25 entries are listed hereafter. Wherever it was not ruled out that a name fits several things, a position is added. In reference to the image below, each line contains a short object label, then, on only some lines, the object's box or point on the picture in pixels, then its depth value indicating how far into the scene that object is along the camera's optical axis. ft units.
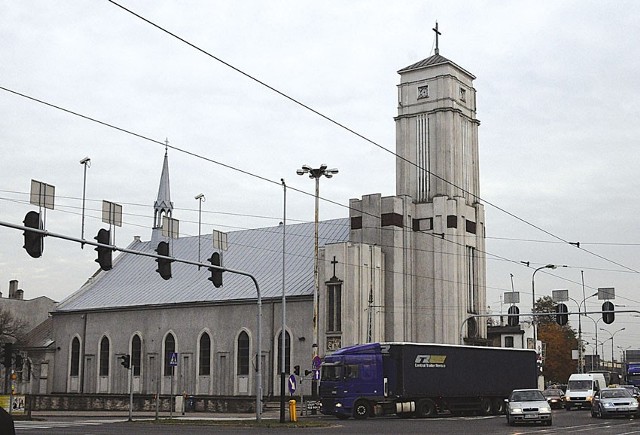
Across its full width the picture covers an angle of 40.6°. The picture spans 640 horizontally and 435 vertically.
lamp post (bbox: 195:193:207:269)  143.49
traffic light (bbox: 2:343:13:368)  121.70
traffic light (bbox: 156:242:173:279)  92.27
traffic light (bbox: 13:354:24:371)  141.79
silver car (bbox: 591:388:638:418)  118.01
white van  164.14
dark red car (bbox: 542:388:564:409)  170.40
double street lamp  142.10
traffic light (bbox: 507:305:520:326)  189.57
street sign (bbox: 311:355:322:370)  135.95
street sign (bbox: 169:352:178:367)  133.49
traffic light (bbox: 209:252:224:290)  101.71
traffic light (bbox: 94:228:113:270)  84.89
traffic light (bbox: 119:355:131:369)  147.43
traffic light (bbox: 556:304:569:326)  162.22
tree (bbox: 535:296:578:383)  330.54
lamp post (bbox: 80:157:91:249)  104.92
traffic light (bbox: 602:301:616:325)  150.61
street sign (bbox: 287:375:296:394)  119.58
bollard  115.03
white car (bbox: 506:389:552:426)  106.73
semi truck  135.23
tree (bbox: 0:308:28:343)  302.66
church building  191.52
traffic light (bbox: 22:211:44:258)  75.66
